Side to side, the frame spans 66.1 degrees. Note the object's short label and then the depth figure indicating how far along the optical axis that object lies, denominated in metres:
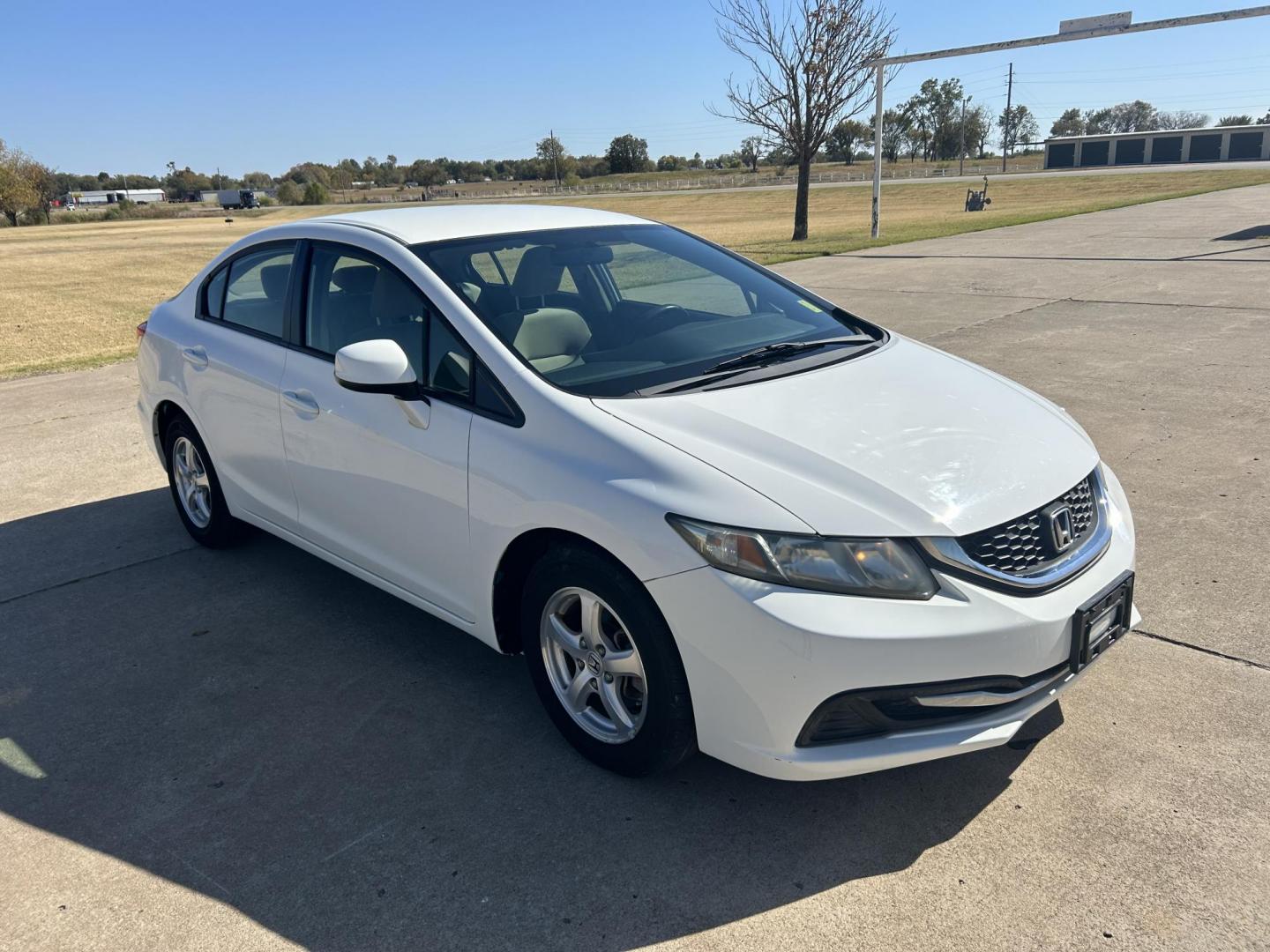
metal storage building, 89.75
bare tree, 25.20
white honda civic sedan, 2.50
